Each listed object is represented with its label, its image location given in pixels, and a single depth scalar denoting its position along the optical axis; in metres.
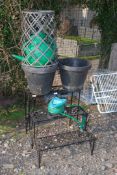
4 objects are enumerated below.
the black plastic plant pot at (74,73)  2.89
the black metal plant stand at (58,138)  3.09
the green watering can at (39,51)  2.80
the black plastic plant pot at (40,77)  2.77
